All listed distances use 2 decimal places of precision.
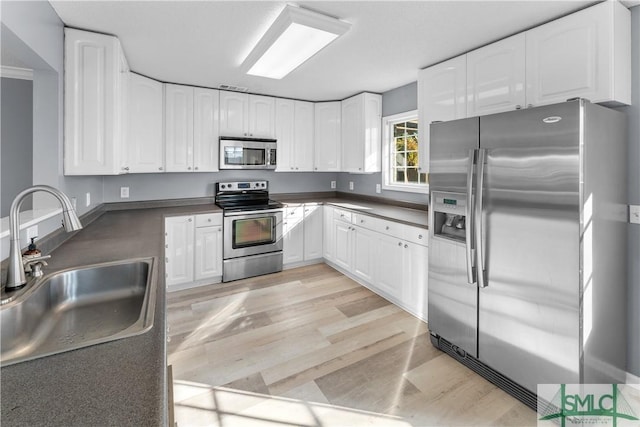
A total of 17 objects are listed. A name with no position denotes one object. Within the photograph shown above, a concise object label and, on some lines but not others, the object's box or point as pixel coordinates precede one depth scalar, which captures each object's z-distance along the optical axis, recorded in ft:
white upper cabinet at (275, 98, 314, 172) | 14.20
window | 12.21
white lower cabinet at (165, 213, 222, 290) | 11.32
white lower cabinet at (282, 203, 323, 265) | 13.62
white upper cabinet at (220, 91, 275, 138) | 12.87
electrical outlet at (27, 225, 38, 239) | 5.31
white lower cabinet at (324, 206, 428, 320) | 9.24
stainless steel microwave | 12.84
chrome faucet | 3.78
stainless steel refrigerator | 5.32
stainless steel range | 12.32
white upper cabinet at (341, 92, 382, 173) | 13.26
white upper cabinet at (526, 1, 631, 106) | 6.04
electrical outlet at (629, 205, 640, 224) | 6.30
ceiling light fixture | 6.56
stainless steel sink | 3.45
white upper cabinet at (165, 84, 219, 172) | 11.84
